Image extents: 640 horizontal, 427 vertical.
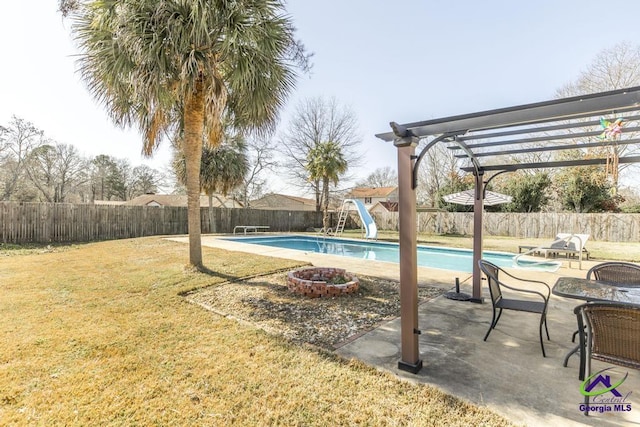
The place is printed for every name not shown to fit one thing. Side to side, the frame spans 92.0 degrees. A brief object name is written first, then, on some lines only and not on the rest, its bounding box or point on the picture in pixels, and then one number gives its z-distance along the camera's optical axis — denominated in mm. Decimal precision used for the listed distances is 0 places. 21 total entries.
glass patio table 2607
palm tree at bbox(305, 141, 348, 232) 18633
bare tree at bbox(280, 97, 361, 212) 24578
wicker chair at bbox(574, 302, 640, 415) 2020
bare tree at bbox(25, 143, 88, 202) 24109
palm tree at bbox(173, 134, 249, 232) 18312
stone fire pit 4984
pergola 2133
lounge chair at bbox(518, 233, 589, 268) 8062
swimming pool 9838
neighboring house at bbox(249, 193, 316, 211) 38344
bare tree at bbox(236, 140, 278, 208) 27797
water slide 15293
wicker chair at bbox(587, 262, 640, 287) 3473
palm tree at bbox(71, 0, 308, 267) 5012
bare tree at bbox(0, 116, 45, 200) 21391
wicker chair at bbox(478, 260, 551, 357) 3125
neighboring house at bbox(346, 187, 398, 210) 44625
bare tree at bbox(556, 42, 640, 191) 14836
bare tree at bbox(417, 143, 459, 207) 25469
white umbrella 11922
